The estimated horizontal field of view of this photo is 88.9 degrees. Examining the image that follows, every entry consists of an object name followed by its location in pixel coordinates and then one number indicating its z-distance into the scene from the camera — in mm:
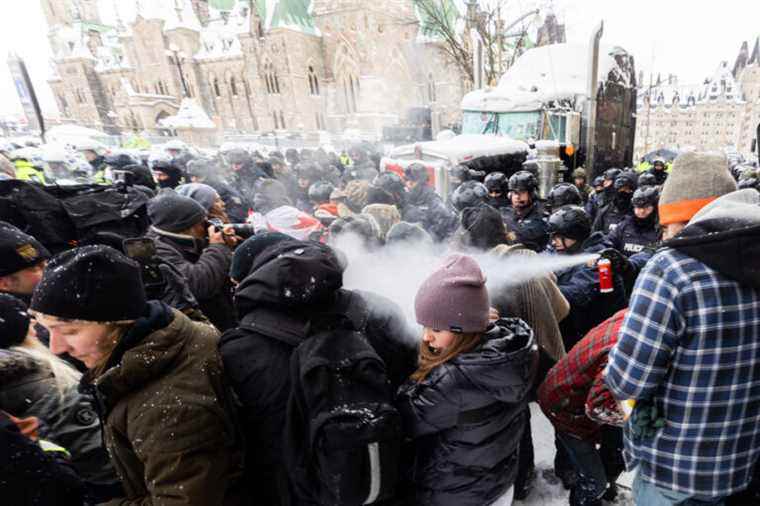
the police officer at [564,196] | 5305
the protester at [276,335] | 1593
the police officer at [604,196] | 7168
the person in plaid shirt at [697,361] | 1392
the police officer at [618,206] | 5488
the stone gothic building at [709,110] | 75688
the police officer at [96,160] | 8602
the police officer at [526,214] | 4566
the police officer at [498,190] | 5805
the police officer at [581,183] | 9297
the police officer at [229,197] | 5920
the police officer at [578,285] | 3062
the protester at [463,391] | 1606
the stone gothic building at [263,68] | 42500
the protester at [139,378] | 1364
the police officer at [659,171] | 7748
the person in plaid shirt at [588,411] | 1887
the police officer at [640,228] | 4445
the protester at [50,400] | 1609
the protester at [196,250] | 3016
